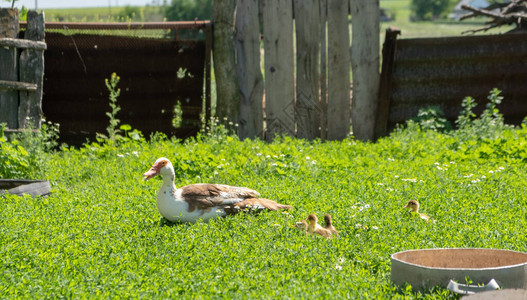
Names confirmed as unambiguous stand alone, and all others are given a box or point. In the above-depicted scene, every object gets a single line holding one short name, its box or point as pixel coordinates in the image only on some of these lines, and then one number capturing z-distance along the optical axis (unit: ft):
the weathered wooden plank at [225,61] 78.38
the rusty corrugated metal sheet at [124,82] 78.23
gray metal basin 32.68
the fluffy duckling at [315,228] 43.50
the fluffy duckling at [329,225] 44.32
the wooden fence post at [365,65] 79.92
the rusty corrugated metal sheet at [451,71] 82.33
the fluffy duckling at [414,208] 47.26
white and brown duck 47.32
